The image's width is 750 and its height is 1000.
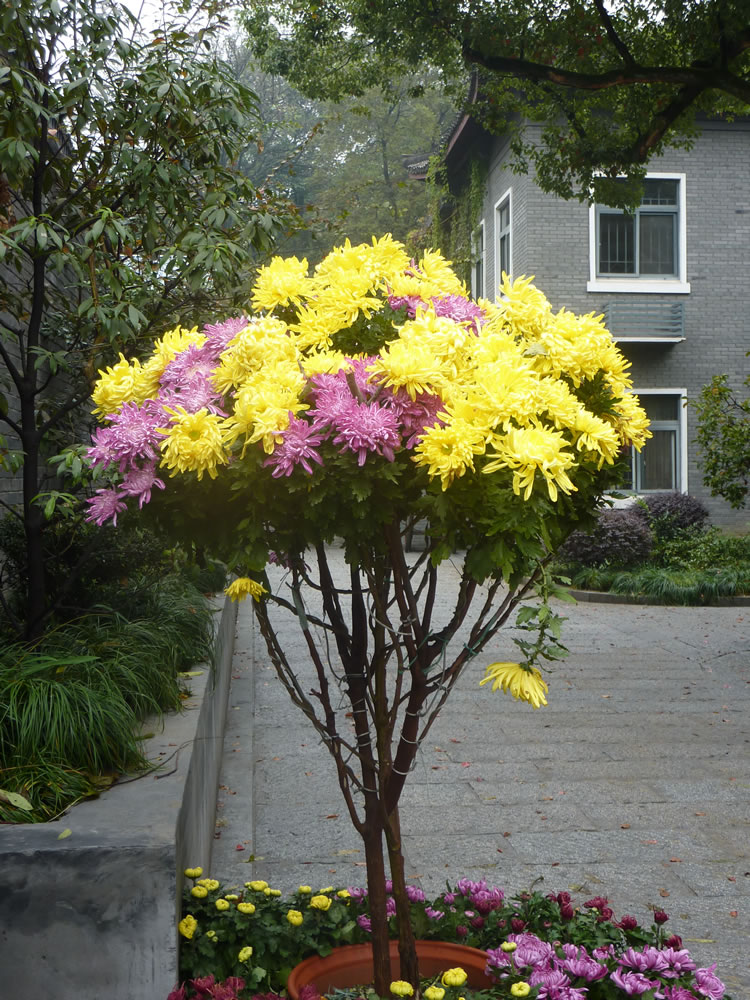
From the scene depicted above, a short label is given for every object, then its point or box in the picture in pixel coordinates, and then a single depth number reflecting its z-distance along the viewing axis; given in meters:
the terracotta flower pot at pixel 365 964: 2.96
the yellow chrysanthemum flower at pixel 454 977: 2.61
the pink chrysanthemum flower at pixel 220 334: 2.57
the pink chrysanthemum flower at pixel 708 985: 2.70
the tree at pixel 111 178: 5.00
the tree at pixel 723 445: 13.06
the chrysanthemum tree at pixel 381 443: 2.21
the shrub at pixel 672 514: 16.89
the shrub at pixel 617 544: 15.66
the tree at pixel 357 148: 39.00
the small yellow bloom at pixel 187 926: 2.97
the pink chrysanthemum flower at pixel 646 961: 2.74
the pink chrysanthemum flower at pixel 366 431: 2.21
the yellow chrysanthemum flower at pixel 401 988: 2.54
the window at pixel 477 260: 23.70
